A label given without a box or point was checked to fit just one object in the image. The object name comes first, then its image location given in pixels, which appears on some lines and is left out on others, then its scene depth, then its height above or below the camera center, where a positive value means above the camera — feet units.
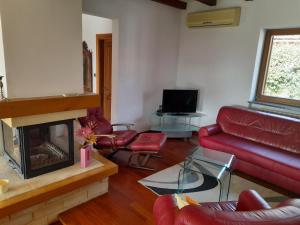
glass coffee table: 8.78 -3.97
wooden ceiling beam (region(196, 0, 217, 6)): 13.24 +4.24
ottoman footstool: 10.10 -3.49
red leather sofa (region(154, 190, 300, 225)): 3.37 -2.23
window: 11.78 +0.42
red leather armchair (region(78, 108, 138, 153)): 10.55 -3.28
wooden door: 15.90 -0.11
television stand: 14.42 -3.62
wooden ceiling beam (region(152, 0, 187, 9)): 13.92 +4.38
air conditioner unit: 12.93 +3.38
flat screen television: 14.52 -1.95
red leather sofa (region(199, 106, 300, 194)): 8.95 -3.30
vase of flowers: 8.13 -2.89
